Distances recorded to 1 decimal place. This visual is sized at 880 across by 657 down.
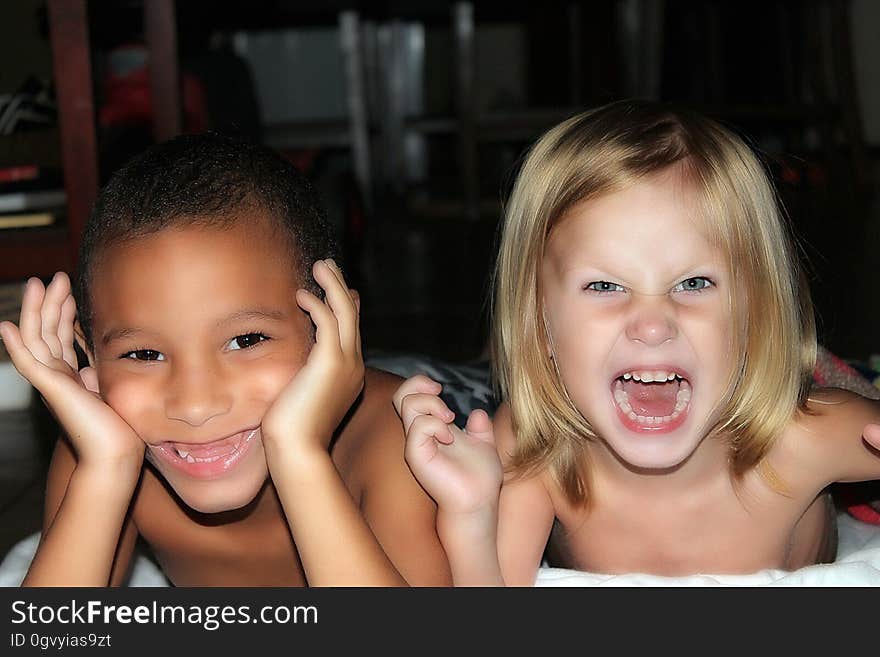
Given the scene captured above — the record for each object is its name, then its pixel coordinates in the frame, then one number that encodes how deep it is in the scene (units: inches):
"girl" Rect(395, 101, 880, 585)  42.6
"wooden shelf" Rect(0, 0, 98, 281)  70.1
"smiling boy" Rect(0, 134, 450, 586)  39.1
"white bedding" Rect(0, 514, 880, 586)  44.8
